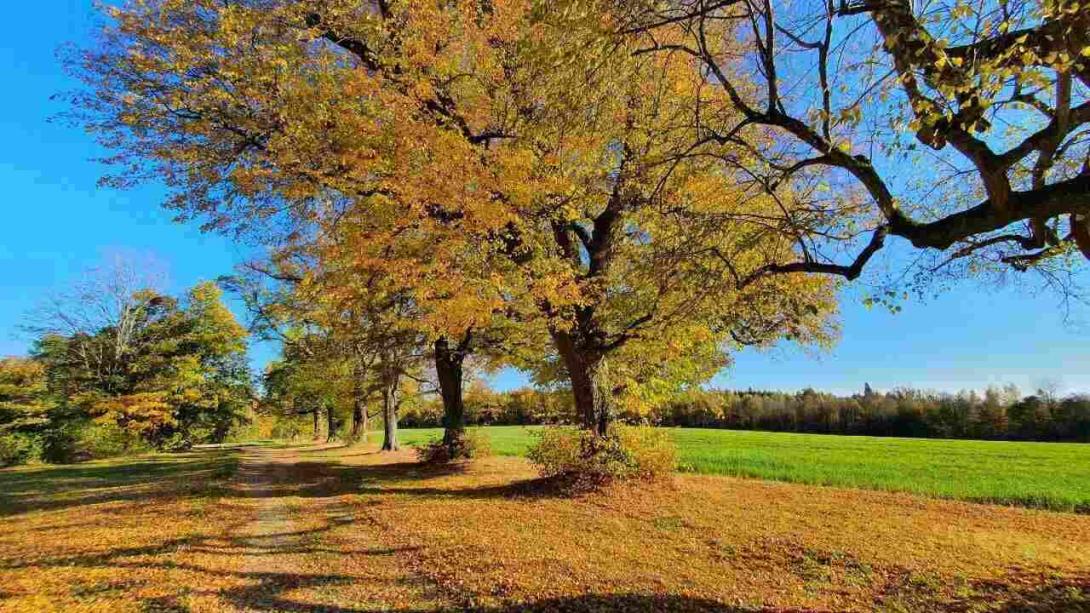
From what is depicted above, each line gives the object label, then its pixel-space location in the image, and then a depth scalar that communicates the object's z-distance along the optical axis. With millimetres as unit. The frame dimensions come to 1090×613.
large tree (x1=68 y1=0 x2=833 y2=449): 7441
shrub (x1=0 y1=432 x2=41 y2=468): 22359
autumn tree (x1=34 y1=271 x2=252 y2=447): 27297
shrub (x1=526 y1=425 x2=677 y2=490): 10234
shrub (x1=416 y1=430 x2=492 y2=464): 16141
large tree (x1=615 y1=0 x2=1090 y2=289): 3261
